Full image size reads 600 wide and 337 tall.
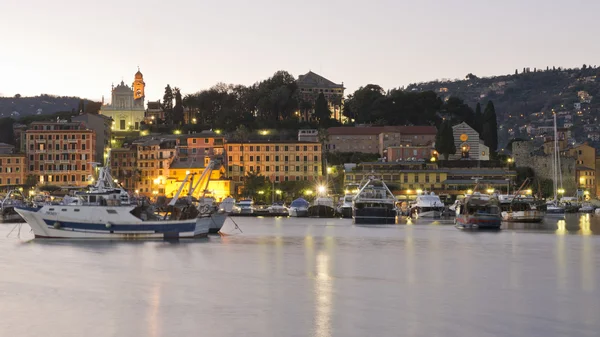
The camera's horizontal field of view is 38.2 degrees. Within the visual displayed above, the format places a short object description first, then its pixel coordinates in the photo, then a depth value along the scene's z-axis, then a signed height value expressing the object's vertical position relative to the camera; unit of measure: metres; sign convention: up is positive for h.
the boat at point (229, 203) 112.80 +0.73
